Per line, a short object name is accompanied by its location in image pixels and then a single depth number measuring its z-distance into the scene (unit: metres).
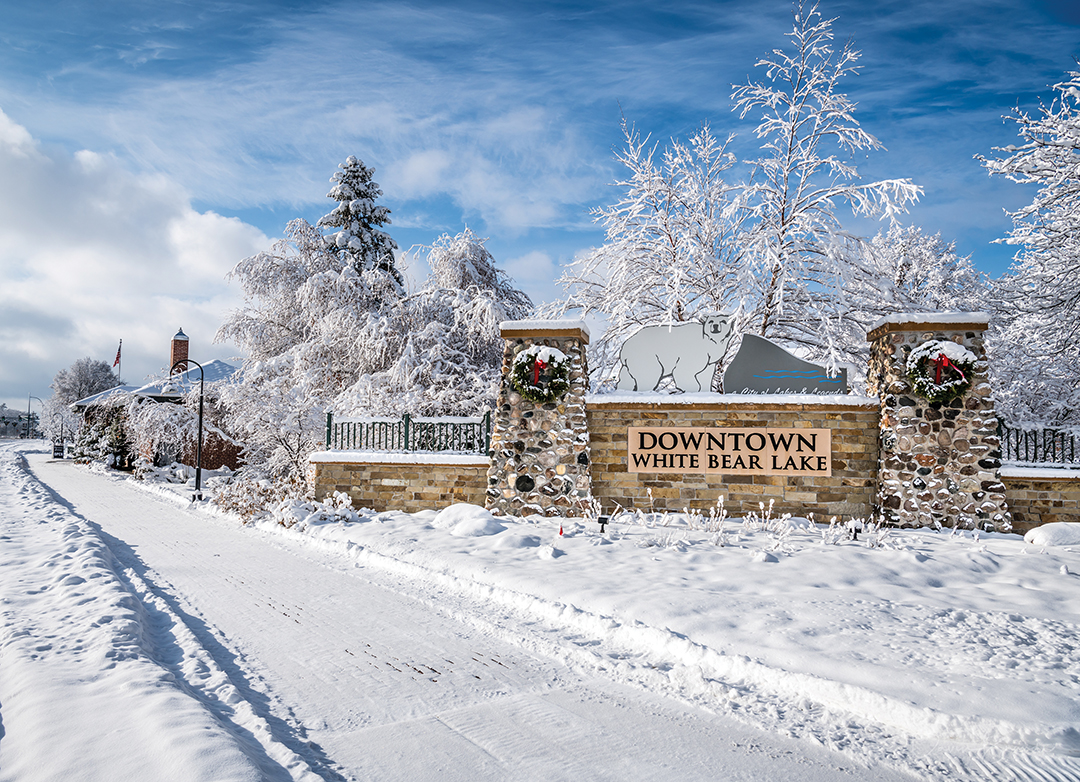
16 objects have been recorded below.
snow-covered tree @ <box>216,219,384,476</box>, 18.91
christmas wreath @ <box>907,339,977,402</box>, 9.55
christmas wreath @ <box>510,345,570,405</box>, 10.86
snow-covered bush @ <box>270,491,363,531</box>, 10.96
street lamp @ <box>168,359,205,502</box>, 17.11
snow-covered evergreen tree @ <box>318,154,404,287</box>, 21.89
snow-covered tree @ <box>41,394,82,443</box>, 68.88
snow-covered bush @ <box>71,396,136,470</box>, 31.59
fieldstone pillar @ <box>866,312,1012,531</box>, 9.45
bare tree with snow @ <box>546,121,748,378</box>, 16.64
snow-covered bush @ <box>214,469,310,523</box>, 12.54
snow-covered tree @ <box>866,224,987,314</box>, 18.02
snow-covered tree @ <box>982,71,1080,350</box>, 13.92
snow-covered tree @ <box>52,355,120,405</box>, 70.12
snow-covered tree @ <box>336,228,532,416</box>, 17.70
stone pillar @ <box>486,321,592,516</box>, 10.68
